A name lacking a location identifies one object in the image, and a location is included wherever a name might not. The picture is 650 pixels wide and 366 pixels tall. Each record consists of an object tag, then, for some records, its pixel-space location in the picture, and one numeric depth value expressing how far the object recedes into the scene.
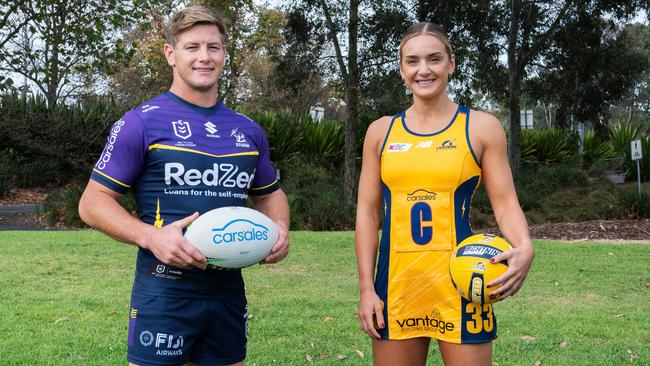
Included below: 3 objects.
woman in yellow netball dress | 2.95
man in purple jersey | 2.84
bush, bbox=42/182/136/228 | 16.33
